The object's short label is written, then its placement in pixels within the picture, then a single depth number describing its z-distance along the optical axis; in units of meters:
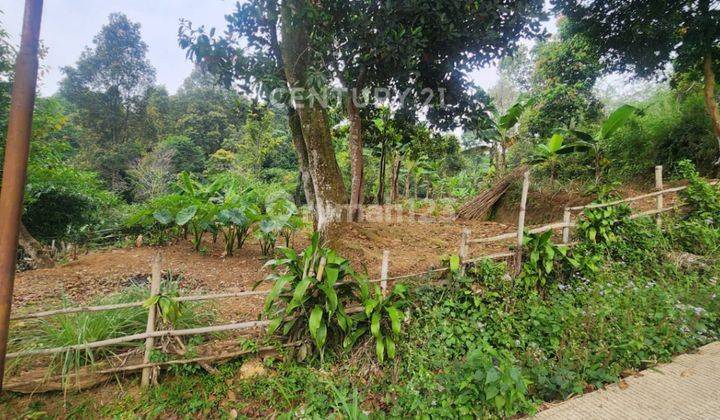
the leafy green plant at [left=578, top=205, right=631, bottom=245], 4.07
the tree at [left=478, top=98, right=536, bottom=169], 7.90
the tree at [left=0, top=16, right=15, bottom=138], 5.63
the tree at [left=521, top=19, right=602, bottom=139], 9.72
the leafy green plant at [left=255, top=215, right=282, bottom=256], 4.79
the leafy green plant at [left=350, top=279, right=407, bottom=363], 2.61
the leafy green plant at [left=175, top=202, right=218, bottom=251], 5.00
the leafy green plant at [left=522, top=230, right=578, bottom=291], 3.40
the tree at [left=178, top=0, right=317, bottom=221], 3.78
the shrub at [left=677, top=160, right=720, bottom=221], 4.55
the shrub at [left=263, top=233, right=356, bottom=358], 2.57
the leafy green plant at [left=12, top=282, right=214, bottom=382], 2.38
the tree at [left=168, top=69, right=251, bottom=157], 21.34
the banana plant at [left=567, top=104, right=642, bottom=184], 5.77
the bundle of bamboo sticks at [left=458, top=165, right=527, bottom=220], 7.25
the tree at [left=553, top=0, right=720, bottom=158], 5.54
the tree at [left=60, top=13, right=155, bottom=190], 18.66
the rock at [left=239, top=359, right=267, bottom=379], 2.61
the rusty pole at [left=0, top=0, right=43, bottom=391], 1.37
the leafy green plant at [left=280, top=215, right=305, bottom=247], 5.22
